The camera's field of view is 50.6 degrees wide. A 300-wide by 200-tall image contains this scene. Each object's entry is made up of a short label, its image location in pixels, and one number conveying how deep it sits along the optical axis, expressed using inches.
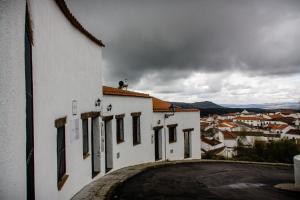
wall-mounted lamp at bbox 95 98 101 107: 457.7
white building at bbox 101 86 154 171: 534.6
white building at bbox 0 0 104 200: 122.5
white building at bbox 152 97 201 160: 804.6
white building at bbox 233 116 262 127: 5656.0
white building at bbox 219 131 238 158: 3183.1
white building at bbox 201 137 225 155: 2520.4
